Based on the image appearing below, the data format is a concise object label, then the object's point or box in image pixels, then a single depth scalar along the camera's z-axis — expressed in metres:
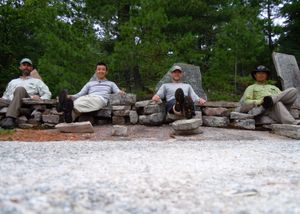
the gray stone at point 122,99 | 7.22
